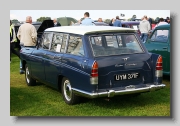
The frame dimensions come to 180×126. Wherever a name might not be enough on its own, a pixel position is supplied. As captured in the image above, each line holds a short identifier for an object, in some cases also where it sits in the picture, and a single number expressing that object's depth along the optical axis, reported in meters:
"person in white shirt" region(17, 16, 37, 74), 10.05
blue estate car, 6.36
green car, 9.16
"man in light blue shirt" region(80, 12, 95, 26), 11.39
